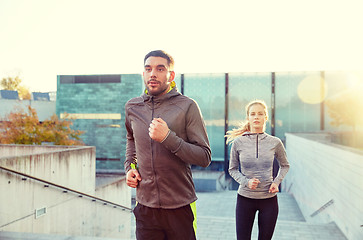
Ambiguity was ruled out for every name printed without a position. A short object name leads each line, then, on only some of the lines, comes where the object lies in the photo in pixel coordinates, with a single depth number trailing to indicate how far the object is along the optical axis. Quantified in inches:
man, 83.4
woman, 128.8
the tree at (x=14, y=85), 2461.9
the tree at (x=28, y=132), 795.7
